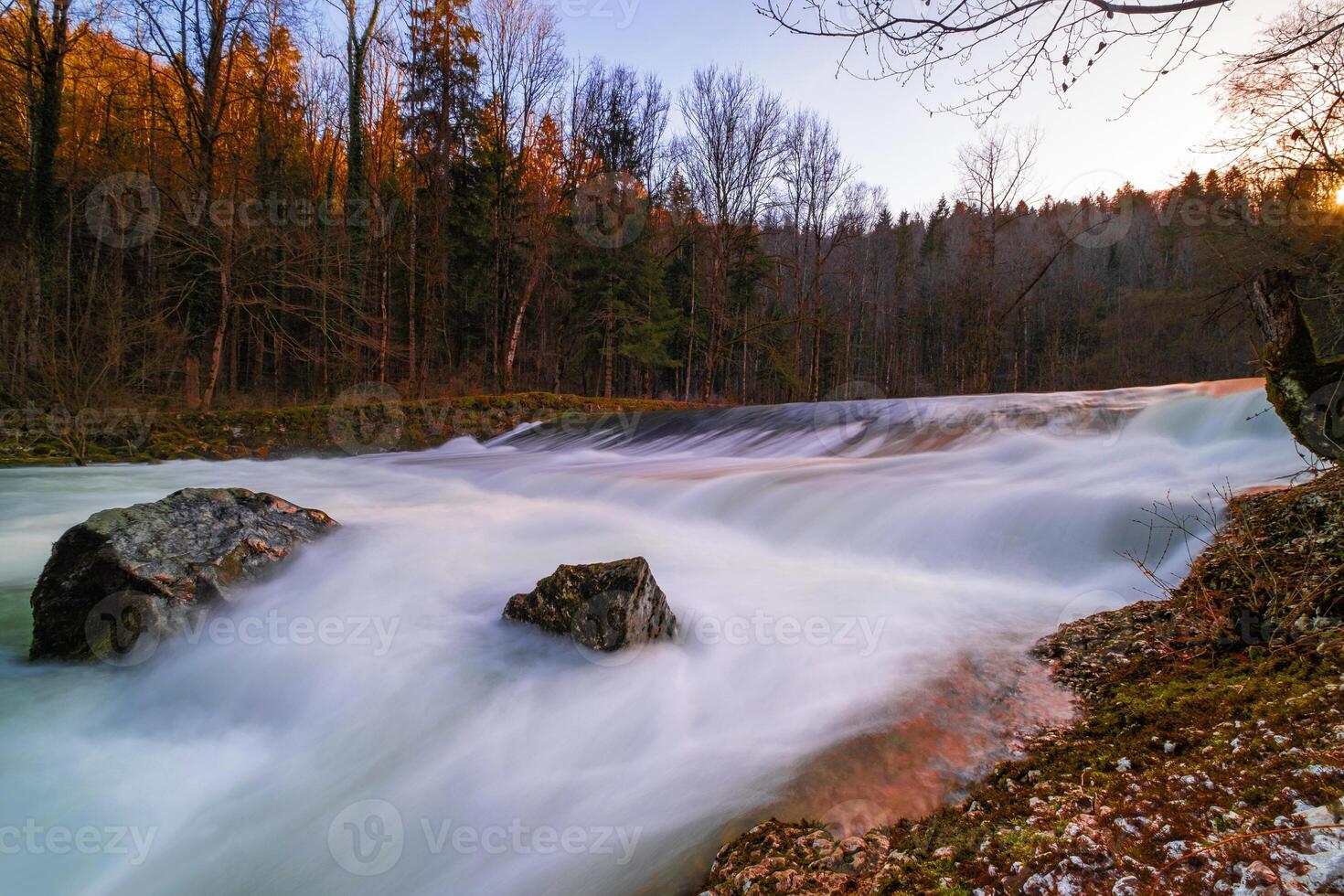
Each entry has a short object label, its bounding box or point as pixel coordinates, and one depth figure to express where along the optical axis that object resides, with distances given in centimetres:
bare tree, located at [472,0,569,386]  1956
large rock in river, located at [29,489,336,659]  313
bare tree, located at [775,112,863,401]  2512
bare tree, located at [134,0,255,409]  1238
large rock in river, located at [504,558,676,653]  313
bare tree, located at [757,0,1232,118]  220
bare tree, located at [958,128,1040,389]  2306
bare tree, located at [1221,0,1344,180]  326
